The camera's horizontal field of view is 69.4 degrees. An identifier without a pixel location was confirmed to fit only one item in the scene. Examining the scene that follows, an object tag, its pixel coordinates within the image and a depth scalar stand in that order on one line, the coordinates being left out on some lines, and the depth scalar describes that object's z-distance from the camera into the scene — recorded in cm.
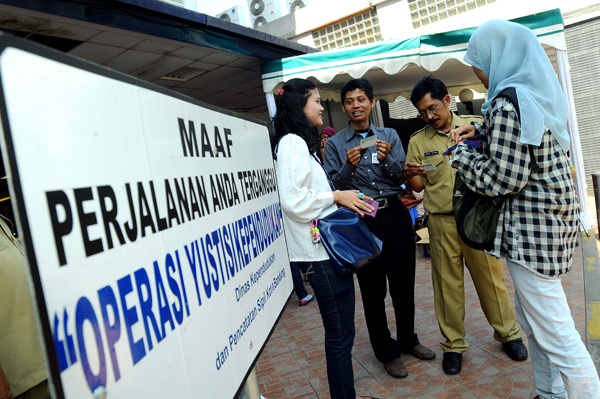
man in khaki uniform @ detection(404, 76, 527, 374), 309
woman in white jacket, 212
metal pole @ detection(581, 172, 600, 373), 277
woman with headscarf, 198
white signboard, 64
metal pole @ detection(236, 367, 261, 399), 157
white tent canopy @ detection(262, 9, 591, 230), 508
